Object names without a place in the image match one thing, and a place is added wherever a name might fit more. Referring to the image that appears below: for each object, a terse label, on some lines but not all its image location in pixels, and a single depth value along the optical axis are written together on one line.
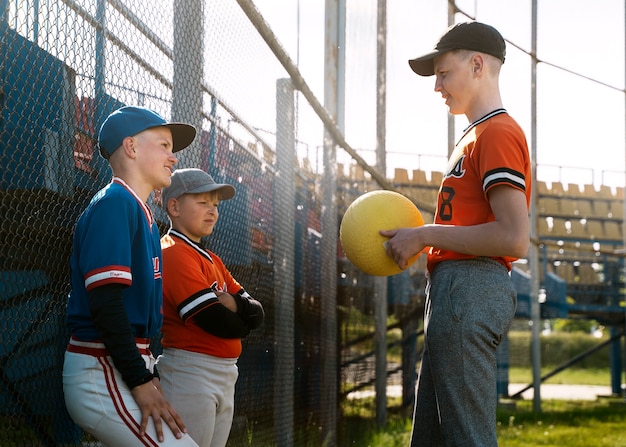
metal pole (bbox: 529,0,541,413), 12.34
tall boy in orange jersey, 2.82
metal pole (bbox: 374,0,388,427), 7.22
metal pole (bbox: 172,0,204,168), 3.30
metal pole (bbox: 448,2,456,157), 9.78
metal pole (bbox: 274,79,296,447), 4.57
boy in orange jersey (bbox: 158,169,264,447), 2.99
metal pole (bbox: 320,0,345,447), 5.72
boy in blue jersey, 2.22
